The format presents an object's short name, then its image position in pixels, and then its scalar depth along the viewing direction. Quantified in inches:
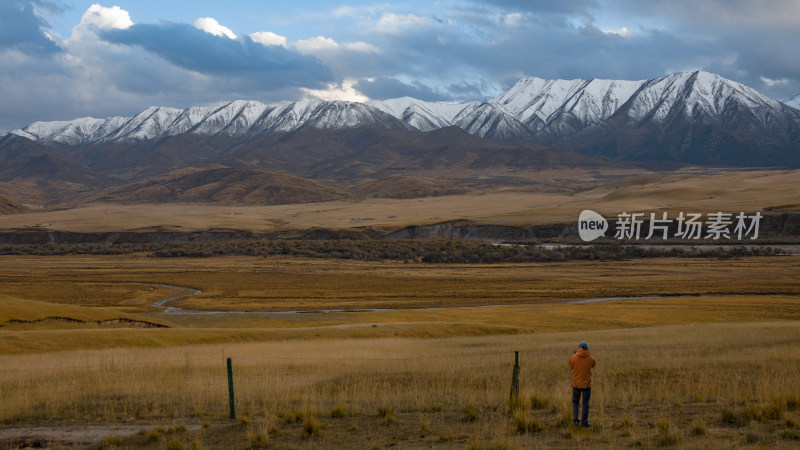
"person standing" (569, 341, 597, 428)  516.1
